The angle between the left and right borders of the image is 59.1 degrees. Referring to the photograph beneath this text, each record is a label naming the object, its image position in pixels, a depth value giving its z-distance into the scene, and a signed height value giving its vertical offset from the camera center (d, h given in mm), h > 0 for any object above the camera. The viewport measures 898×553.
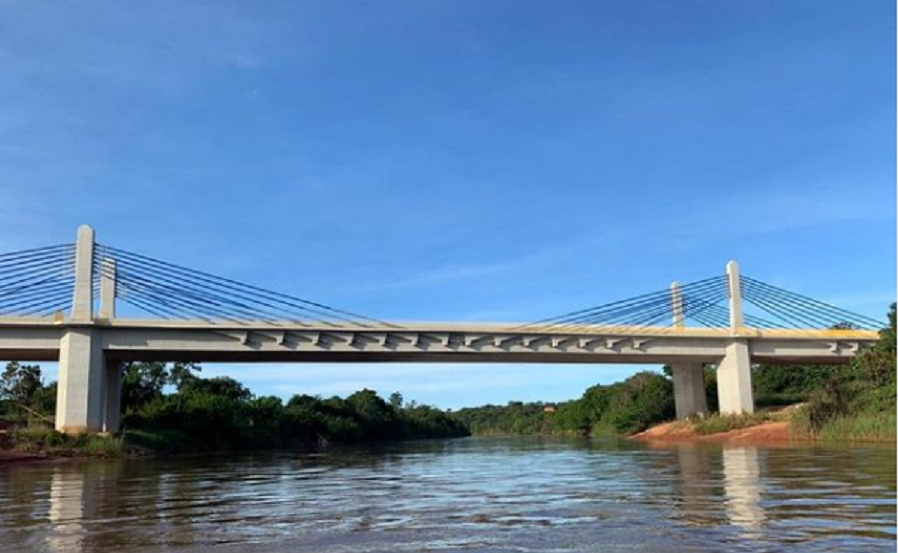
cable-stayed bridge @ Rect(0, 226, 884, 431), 40812 +3567
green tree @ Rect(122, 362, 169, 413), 64562 +1940
